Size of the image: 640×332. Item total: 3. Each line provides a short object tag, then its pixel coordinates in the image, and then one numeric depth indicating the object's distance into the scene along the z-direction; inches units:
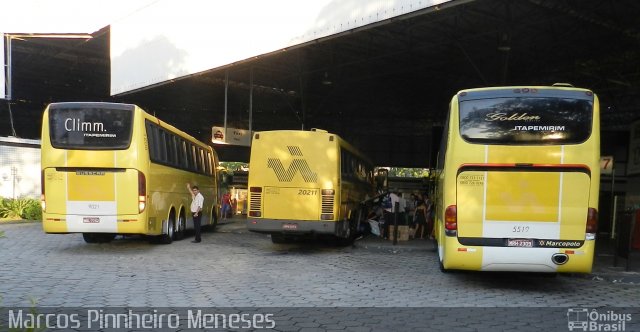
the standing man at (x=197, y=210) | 563.8
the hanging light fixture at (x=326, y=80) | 926.6
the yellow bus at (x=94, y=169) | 446.0
